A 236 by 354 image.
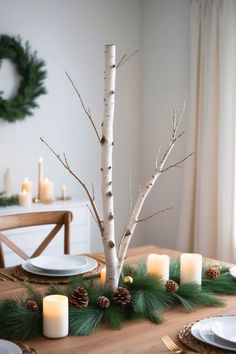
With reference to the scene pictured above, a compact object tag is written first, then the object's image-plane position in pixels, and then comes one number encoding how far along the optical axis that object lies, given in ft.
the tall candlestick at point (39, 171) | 11.46
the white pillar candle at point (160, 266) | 5.54
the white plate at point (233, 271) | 5.92
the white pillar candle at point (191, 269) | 5.50
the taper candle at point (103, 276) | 5.36
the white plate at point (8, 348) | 3.81
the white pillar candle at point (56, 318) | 4.25
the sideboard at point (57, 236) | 10.29
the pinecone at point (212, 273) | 5.82
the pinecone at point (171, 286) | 5.19
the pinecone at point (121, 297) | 4.84
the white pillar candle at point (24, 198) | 10.72
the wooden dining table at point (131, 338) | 4.09
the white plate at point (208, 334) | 4.11
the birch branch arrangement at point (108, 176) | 5.10
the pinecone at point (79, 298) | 4.74
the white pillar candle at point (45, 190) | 11.40
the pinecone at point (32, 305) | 4.53
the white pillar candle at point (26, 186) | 11.05
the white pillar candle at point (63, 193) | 11.83
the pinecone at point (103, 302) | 4.73
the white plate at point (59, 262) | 6.09
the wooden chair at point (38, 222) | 7.45
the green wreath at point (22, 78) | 11.38
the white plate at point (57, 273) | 5.99
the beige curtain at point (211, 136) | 11.35
